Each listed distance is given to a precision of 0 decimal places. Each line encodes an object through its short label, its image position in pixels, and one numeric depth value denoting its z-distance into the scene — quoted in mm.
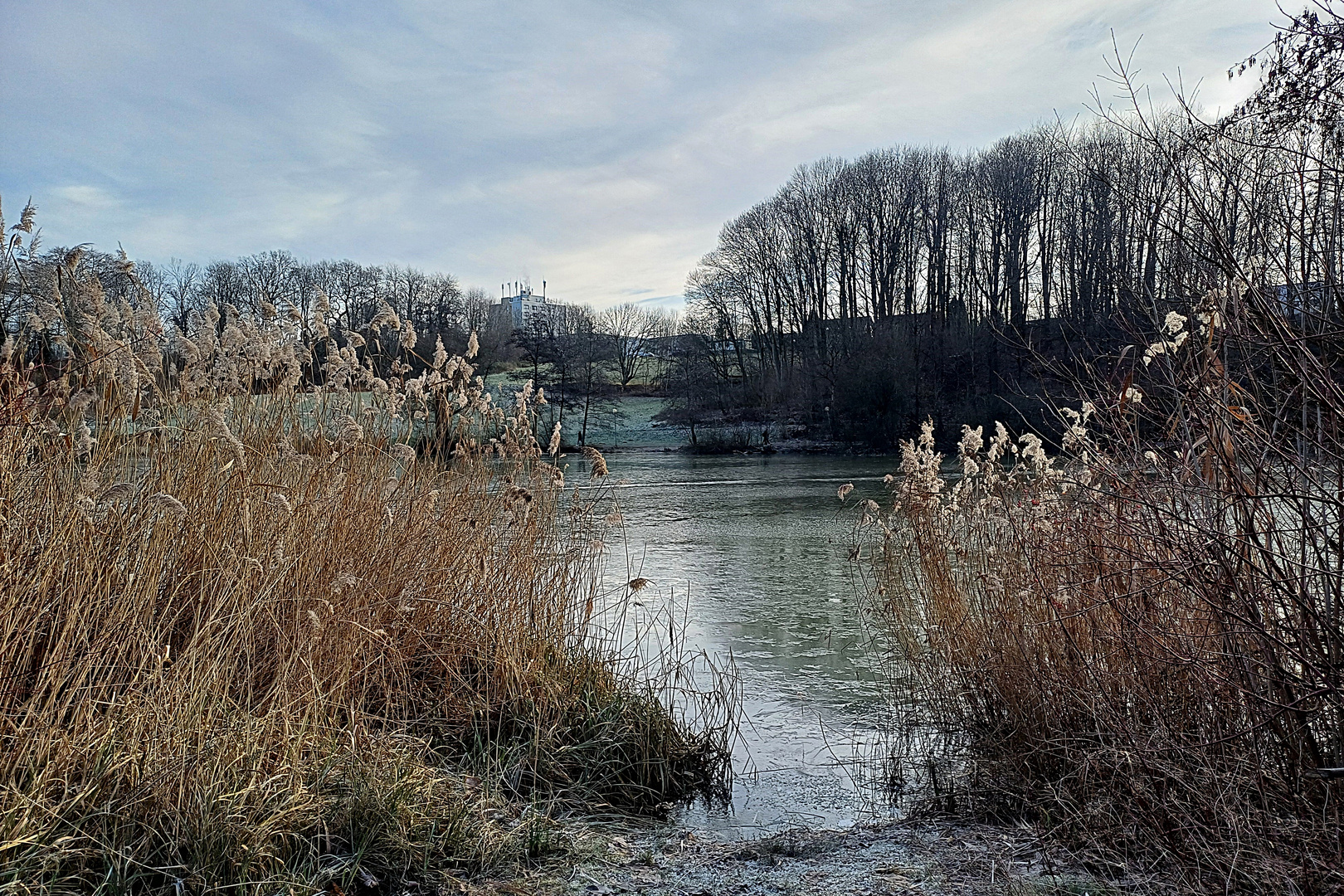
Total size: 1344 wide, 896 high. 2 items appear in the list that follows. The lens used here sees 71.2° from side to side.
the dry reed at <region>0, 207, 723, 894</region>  2584
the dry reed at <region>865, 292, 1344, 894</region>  2227
